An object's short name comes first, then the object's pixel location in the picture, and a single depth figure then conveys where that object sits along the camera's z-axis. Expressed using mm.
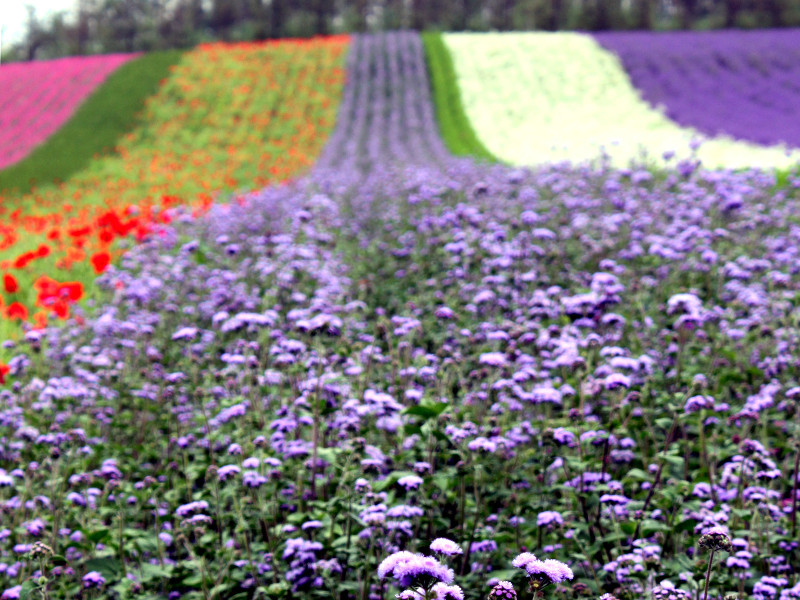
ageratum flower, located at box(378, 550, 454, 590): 4004
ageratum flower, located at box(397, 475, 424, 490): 6883
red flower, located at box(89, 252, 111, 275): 16967
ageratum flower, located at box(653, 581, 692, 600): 5730
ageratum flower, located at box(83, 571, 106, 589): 7187
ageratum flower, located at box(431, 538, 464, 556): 4562
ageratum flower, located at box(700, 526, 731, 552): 5195
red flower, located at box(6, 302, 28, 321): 15205
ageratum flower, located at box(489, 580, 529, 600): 4059
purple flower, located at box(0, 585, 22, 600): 7375
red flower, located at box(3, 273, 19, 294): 16377
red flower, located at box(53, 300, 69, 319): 14984
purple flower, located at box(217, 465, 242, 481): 7613
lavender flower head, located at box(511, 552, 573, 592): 4195
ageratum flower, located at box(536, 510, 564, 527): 7191
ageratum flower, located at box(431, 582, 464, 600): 3957
